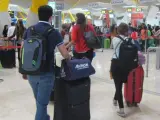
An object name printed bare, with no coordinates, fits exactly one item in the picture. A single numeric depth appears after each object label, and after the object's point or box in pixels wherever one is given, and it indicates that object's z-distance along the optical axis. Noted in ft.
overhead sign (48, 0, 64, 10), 23.40
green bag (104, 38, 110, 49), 52.48
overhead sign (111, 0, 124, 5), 61.54
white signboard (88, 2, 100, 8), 66.99
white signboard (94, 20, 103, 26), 99.93
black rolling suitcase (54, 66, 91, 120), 9.23
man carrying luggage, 8.84
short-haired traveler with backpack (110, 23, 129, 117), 12.48
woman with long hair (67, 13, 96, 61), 14.73
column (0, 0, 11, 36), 41.34
